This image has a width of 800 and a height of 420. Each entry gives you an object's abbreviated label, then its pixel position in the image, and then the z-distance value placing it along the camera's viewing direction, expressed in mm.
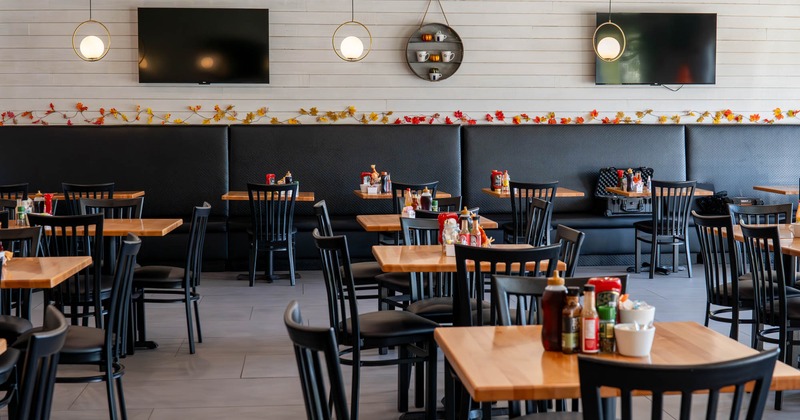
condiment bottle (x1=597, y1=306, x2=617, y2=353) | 2600
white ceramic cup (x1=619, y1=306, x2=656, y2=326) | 2584
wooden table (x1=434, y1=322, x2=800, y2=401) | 2279
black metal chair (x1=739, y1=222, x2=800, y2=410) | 4391
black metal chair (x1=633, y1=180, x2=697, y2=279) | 8281
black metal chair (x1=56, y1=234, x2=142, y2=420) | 3820
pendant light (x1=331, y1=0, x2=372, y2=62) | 9141
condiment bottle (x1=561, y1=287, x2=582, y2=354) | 2600
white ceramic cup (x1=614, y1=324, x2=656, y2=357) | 2537
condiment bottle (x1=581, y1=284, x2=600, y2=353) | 2578
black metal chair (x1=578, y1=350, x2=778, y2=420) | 1872
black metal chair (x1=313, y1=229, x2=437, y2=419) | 3896
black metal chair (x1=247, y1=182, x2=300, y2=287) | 8047
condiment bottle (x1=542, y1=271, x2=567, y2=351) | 2621
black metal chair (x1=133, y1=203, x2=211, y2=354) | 5531
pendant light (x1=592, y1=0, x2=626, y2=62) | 9273
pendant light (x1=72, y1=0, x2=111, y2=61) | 9297
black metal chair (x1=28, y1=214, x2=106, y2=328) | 4680
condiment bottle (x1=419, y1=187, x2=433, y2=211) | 6461
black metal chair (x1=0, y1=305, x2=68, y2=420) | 2106
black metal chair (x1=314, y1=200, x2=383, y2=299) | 5562
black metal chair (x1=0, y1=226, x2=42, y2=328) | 4125
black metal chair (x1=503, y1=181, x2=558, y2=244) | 8102
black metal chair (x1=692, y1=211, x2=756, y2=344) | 4809
